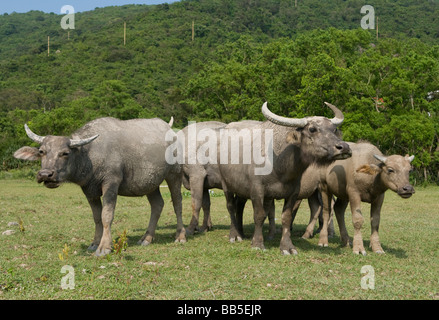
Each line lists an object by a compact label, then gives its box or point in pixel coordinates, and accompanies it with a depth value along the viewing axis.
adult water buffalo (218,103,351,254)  8.00
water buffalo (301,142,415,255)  8.54
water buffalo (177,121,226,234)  11.27
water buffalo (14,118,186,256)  7.82
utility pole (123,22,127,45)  93.84
